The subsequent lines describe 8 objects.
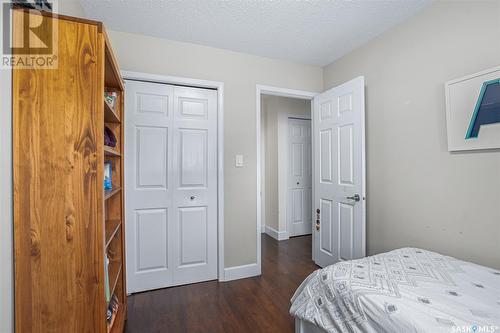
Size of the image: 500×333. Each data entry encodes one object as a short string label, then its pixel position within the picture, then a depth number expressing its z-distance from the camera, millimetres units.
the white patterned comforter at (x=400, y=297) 904
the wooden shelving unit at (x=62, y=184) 913
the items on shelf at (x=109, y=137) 1599
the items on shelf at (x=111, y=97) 1596
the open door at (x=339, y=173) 2229
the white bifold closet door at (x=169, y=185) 2225
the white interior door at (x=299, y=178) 4043
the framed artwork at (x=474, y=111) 1444
